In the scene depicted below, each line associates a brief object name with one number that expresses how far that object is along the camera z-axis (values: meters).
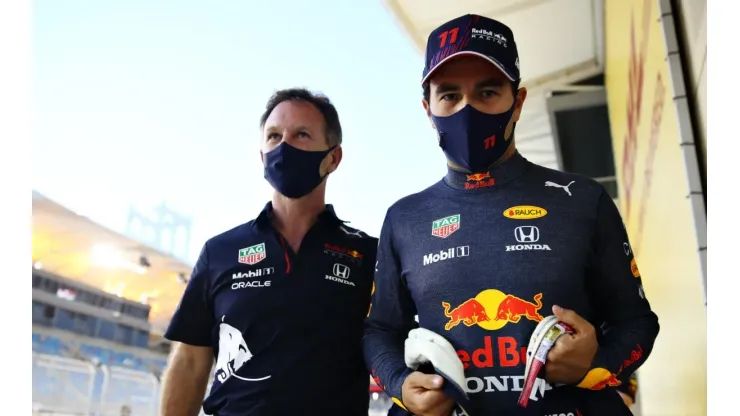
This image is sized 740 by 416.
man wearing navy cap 1.10
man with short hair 1.60
